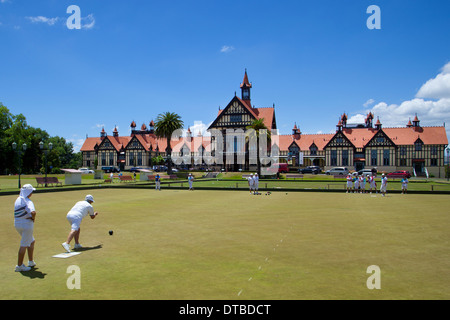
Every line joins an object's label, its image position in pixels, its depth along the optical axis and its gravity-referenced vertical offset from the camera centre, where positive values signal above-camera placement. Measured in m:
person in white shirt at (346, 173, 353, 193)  28.12 -1.73
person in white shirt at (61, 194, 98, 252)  8.53 -1.38
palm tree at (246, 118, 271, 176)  54.03 +6.34
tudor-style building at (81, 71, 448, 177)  68.19 +4.23
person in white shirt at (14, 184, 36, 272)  6.84 -1.22
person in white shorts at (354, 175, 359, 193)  28.35 -1.91
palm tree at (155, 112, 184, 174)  61.41 +7.77
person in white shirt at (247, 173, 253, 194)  27.48 -1.49
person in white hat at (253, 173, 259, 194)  26.63 -1.49
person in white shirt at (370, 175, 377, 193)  26.88 -1.64
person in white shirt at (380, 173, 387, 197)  24.80 -1.81
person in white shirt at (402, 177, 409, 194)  26.08 -1.80
